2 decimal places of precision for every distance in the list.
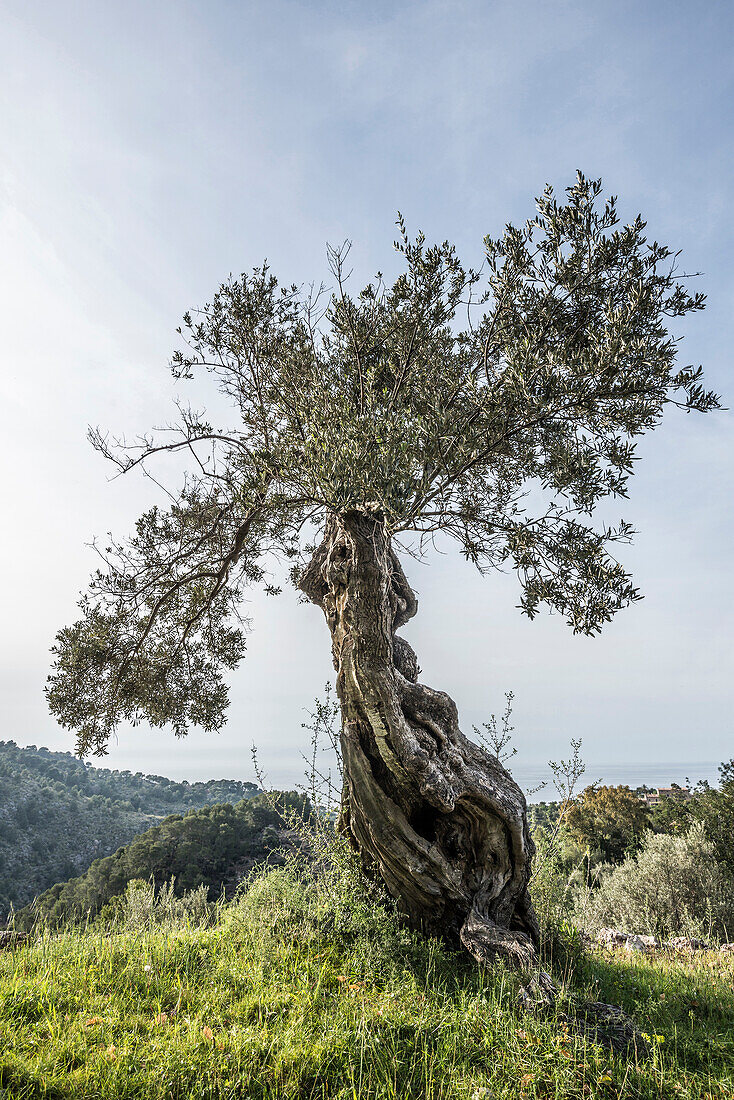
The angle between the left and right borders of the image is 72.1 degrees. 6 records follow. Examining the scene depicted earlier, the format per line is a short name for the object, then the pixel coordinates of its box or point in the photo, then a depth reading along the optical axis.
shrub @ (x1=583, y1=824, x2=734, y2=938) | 12.31
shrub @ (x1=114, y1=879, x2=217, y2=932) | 6.64
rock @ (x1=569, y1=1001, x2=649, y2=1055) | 4.04
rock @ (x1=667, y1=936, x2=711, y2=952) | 9.11
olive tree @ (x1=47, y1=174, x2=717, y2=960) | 4.86
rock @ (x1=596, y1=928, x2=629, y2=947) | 9.38
